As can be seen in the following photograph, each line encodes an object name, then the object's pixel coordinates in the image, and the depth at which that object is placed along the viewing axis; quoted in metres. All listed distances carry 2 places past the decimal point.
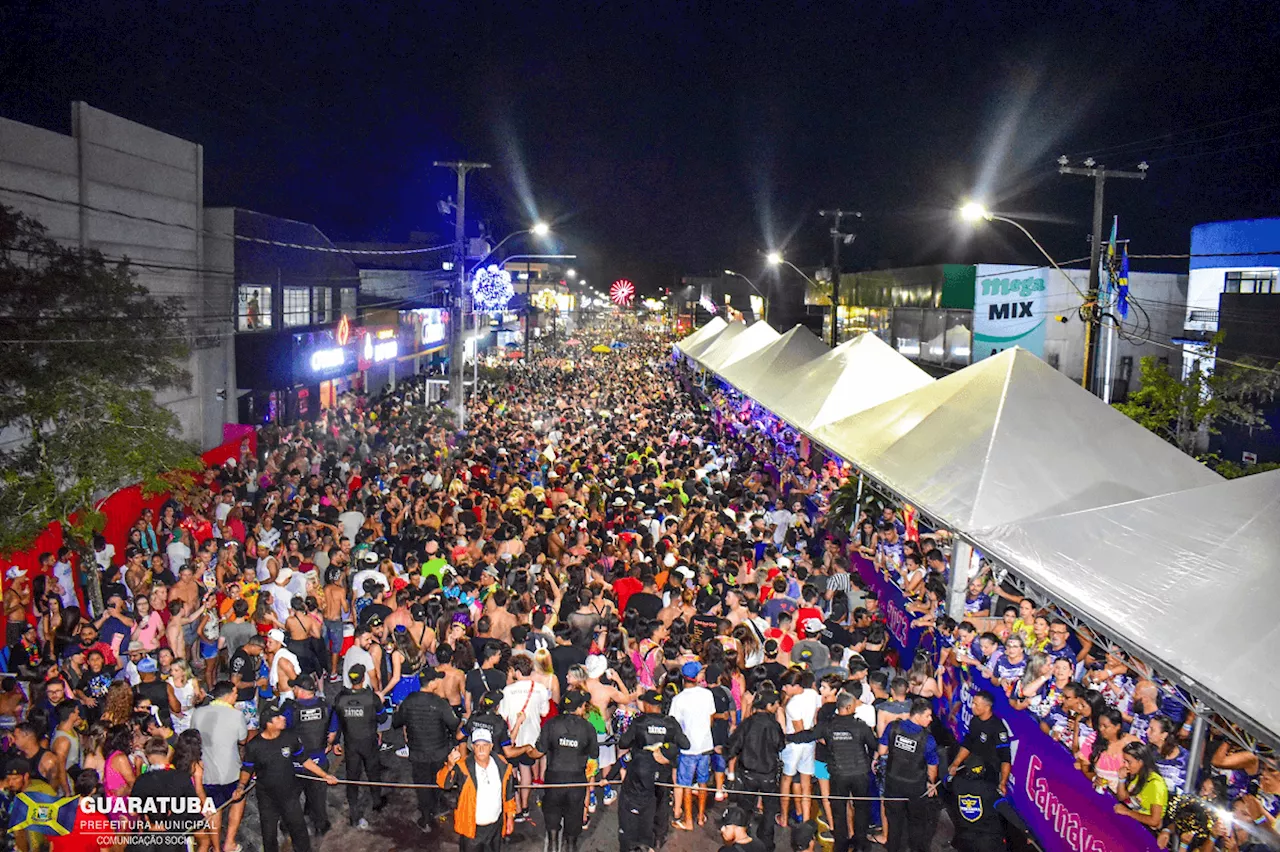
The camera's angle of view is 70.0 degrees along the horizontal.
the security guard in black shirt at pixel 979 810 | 6.40
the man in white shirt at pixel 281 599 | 9.56
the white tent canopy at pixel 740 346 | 25.49
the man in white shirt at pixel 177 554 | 11.24
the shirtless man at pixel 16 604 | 8.91
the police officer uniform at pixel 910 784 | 6.49
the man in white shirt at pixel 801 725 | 6.92
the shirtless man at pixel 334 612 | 9.41
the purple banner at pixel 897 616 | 9.32
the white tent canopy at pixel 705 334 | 35.09
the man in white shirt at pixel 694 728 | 6.85
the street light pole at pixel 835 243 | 24.76
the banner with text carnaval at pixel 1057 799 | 5.50
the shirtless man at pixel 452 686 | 7.36
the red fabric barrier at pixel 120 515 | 11.15
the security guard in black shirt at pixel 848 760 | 6.63
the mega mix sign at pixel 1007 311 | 39.38
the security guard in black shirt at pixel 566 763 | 6.46
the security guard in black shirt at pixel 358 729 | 6.96
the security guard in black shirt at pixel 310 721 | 6.63
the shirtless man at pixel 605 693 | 7.08
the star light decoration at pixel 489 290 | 35.19
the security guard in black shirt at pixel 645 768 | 6.60
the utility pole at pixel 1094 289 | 12.97
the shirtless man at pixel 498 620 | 8.72
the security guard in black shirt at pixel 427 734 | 6.89
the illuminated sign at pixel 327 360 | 26.53
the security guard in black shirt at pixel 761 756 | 6.75
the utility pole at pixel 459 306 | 24.89
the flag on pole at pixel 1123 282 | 14.60
